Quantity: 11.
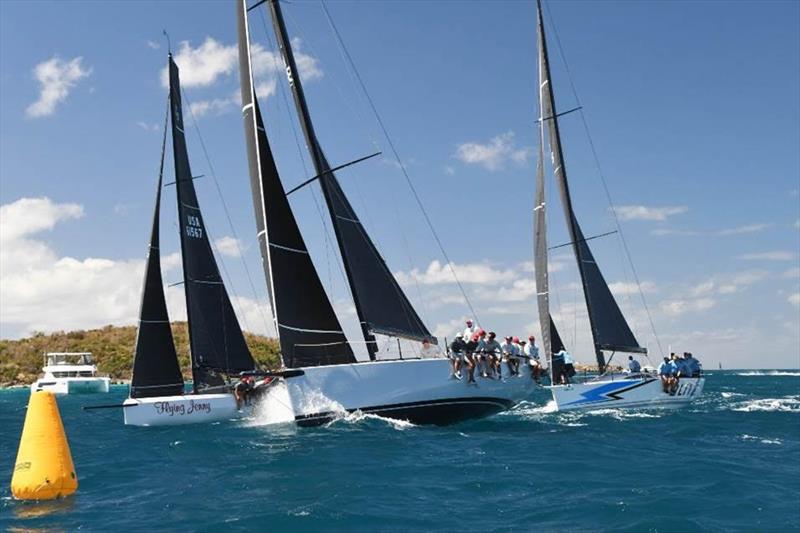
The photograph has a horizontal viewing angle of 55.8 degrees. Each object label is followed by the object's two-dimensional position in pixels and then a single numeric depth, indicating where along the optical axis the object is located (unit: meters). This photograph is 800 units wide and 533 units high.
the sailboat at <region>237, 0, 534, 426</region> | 19.86
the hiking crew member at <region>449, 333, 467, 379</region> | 21.31
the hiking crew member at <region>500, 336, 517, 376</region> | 23.27
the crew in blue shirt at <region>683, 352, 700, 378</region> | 35.38
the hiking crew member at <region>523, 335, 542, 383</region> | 24.90
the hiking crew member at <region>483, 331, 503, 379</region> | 22.42
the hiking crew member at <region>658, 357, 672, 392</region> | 33.00
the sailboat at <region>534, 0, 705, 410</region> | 32.31
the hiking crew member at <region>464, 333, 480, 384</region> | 21.64
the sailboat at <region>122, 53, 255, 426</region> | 27.53
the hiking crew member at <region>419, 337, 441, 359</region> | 21.55
